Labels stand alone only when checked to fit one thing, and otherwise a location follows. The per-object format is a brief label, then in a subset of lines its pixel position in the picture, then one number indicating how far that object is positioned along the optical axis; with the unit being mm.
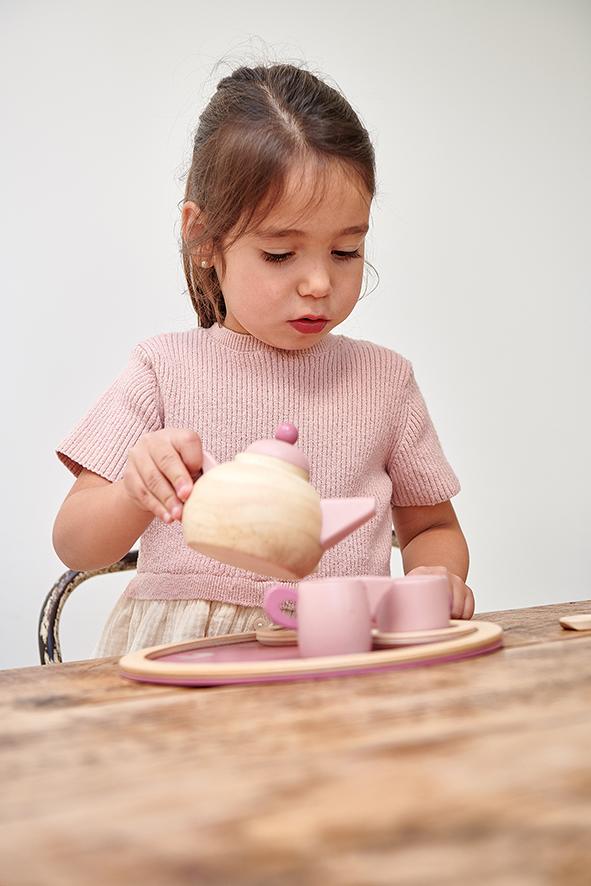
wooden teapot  579
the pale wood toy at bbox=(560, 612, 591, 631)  733
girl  988
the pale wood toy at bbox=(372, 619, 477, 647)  627
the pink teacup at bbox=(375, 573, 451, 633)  651
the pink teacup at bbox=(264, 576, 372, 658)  596
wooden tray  549
